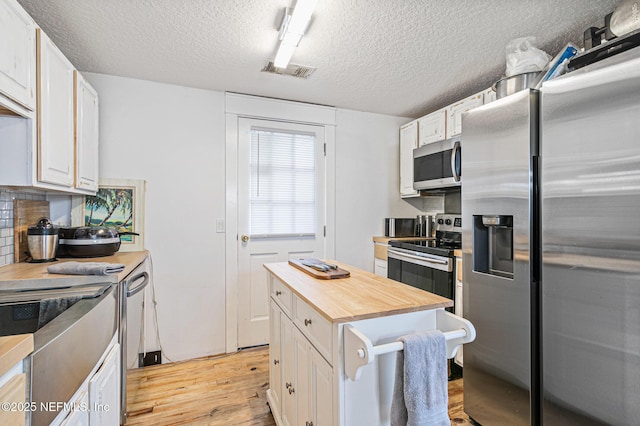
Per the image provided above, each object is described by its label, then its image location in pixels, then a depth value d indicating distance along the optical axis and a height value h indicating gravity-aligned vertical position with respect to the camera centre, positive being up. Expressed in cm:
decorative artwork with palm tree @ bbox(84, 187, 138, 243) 239 +4
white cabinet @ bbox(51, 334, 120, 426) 90 -63
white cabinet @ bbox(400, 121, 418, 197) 318 +63
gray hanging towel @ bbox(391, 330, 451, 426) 100 -56
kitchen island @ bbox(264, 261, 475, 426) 104 -45
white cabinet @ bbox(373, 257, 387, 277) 313 -55
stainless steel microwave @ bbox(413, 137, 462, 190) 246 +44
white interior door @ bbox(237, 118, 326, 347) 284 +10
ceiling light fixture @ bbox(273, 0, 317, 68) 153 +104
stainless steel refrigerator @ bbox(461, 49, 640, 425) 120 -17
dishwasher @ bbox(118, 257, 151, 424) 168 -66
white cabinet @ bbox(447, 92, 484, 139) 239 +87
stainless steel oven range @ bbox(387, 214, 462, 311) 229 -38
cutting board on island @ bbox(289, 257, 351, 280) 158 -31
